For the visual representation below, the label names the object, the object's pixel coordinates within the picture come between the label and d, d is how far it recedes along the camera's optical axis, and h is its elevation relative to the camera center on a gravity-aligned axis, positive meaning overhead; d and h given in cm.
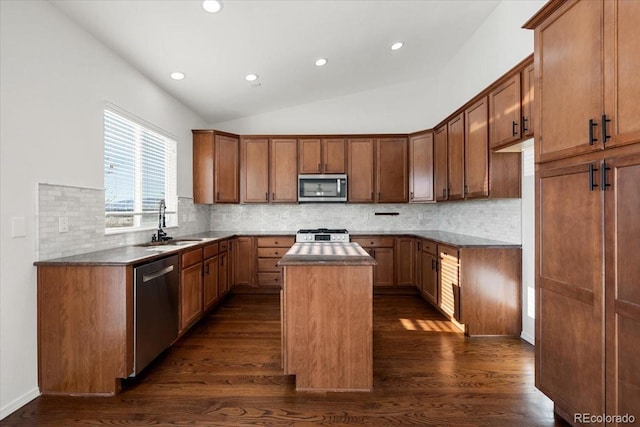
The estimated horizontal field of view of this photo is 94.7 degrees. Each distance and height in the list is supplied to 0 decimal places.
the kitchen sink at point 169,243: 292 -31
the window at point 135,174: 274 +44
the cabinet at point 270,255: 441 -61
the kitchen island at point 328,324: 202 -76
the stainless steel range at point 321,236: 436 -33
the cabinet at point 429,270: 356 -72
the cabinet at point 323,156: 464 +92
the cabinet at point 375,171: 463 +68
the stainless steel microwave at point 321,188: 458 +41
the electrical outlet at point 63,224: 214 -7
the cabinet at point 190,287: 284 -74
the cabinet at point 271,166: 466 +76
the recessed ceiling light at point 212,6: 221 +159
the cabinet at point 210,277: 335 -74
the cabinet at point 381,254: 438 -60
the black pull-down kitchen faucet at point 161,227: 325 -14
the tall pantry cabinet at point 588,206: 126 +4
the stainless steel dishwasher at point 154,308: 212 -75
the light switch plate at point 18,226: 183 -7
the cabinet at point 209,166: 437 +72
